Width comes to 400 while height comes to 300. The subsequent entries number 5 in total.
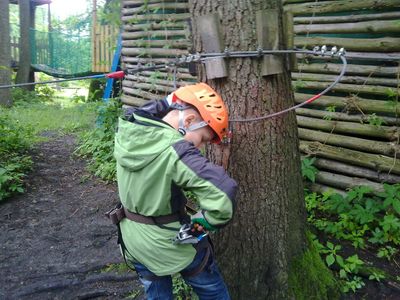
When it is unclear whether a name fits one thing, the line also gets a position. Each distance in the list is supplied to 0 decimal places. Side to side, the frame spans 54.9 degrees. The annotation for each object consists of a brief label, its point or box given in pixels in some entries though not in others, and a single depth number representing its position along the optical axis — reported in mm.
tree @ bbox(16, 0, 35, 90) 15648
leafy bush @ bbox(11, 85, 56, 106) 14836
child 1853
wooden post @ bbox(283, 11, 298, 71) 2396
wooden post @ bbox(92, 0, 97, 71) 10427
